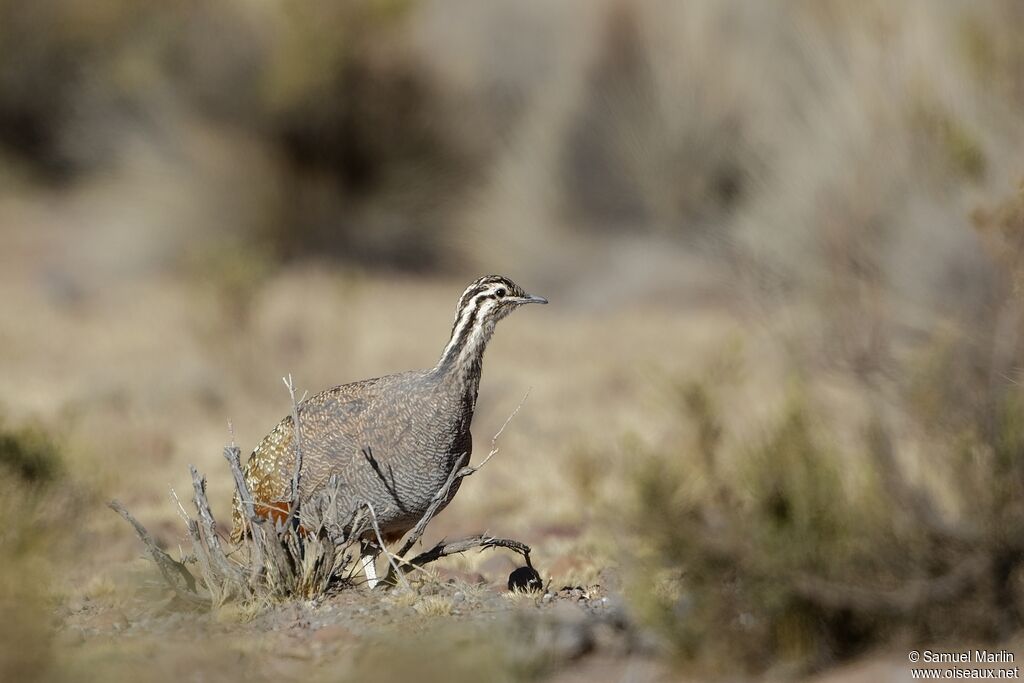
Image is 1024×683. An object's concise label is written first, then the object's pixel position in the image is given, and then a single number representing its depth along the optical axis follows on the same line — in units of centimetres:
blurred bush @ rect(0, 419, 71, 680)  956
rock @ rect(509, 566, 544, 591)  1280
